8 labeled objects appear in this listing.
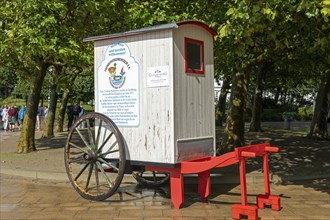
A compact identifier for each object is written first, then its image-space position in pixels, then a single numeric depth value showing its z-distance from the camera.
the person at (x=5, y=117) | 27.66
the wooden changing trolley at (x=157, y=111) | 6.49
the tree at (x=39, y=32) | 8.86
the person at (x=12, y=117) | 27.34
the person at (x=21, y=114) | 27.06
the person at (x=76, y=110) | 25.38
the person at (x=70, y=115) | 25.40
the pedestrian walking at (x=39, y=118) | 27.01
